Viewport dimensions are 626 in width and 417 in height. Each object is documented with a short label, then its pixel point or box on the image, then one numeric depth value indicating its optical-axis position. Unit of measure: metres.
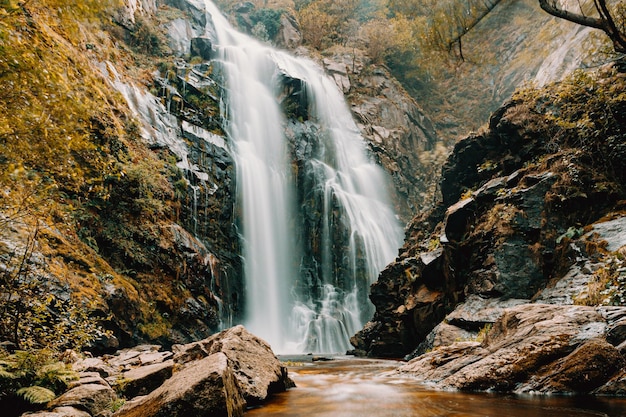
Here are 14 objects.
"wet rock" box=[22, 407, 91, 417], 3.81
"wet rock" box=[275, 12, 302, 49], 40.44
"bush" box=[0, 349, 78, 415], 4.14
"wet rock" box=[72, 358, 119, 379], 5.84
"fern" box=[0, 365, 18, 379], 4.14
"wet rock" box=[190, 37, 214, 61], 29.30
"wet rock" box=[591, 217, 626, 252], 7.91
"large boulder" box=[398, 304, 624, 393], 4.30
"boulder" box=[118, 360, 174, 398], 5.07
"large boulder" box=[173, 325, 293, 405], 5.13
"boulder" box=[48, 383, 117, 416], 4.17
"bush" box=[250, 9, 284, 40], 41.09
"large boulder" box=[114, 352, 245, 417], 3.50
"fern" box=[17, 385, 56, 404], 4.07
